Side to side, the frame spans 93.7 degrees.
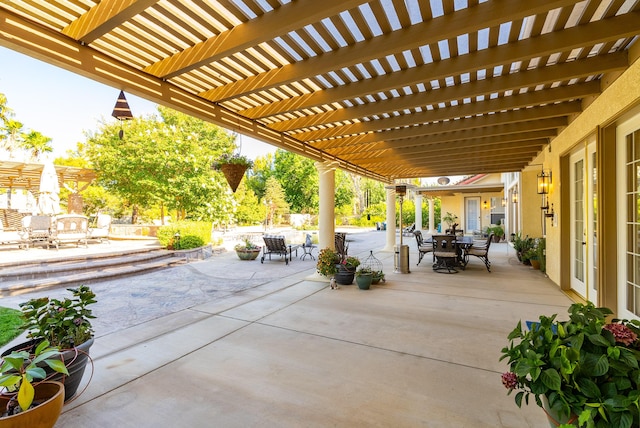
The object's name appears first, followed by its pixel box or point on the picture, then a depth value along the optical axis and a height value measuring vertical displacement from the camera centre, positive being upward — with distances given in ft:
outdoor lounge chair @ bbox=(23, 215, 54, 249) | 29.53 -1.23
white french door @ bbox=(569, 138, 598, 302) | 14.47 -0.36
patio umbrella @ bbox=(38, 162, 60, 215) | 30.27 +2.60
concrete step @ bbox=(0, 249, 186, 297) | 20.36 -4.35
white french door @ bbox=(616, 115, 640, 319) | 10.80 -0.10
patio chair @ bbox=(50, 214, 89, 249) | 30.86 -1.37
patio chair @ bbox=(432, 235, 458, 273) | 25.81 -3.29
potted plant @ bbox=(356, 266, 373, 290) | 19.57 -4.25
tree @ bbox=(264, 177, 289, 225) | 89.95 +4.35
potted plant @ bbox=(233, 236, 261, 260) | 33.42 -3.98
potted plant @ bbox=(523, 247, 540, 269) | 26.14 -3.90
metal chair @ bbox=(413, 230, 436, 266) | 29.08 -3.36
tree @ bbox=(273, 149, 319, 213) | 98.27 +10.96
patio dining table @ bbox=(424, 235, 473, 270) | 26.96 -3.24
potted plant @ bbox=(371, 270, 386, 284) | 20.90 -4.35
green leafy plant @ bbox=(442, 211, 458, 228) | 56.57 -0.89
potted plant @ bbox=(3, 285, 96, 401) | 7.77 -3.21
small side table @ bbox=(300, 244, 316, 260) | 34.24 -4.78
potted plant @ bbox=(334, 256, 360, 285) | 21.07 -4.00
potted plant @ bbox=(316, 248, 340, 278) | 22.00 -3.52
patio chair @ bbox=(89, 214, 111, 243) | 34.73 -1.36
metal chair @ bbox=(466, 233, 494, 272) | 26.11 -3.45
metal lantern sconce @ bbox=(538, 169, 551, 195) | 21.52 +2.29
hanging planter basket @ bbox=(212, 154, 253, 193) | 16.05 +2.67
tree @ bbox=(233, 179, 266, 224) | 81.02 +1.60
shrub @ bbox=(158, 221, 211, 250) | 35.04 -1.89
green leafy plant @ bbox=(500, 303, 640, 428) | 4.38 -2.54
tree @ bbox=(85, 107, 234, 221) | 41.55 +6.60
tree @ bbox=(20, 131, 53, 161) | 58.23 +15.04
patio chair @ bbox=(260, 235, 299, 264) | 31.89 -3.26
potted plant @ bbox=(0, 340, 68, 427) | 5.56 -3.69
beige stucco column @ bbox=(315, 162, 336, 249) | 23.47 +0.81
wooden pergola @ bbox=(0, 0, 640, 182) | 8.07 +5.50
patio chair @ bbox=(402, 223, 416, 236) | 62.23 -3.81
